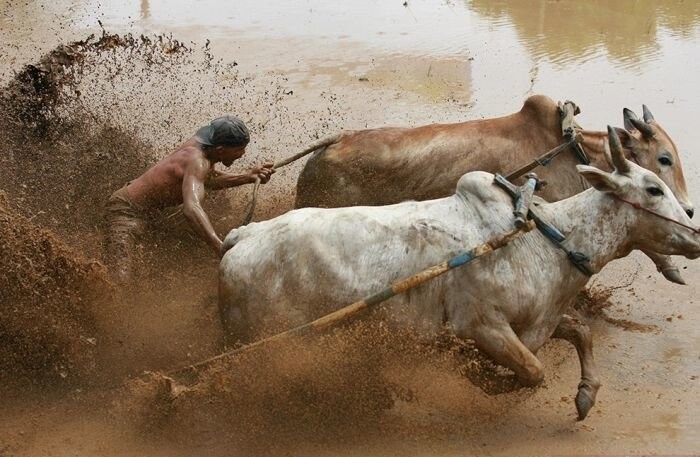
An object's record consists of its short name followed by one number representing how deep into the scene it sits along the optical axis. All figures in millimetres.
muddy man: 11500
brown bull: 12344
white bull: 9016
